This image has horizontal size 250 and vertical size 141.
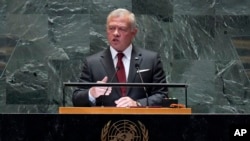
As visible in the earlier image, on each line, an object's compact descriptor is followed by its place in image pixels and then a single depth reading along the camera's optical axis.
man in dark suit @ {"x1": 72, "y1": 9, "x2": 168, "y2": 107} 13.98
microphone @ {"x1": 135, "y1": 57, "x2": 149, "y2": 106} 13.24
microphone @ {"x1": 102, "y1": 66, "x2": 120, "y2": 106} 13.55
